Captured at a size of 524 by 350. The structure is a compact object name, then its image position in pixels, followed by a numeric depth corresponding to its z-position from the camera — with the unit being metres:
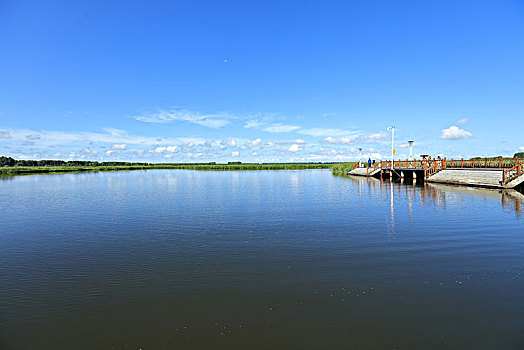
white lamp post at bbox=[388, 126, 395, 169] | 52.50
